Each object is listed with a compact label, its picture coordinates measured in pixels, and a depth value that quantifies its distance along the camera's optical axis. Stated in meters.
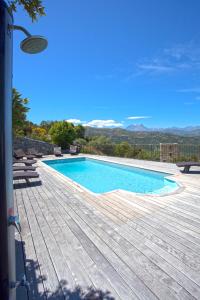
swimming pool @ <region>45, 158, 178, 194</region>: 7.91
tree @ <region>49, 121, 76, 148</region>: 17.67
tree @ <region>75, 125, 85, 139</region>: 23.14
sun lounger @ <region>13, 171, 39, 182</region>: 5.95
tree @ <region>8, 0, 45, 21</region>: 1.61
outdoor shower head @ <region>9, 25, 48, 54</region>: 1.72
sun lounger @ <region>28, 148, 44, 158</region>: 14.06
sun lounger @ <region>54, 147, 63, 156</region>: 15.09
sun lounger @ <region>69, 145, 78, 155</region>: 15.88
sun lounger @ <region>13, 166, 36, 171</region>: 6.73
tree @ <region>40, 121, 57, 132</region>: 28.65
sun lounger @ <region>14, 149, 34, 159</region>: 11.53
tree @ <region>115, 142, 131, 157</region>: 13.72
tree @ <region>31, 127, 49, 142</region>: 18.25
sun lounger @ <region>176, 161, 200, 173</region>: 7.46
